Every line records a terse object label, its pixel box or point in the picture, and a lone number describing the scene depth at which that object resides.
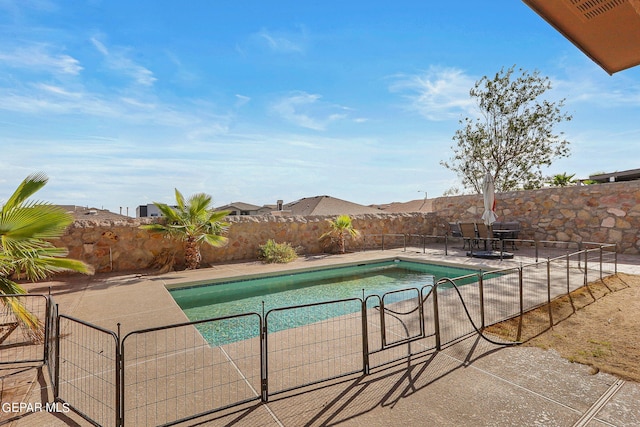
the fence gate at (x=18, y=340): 3.47
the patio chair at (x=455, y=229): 13.17
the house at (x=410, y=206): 25.48
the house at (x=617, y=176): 16.03
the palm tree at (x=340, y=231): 12.15
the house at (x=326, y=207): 18.44
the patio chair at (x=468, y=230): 11.13
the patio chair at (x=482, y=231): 11.20
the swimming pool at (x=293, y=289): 5.78
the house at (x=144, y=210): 25.98
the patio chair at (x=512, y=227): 12.13
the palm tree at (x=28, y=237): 3.61
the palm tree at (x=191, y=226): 9.07
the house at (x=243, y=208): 31.39
